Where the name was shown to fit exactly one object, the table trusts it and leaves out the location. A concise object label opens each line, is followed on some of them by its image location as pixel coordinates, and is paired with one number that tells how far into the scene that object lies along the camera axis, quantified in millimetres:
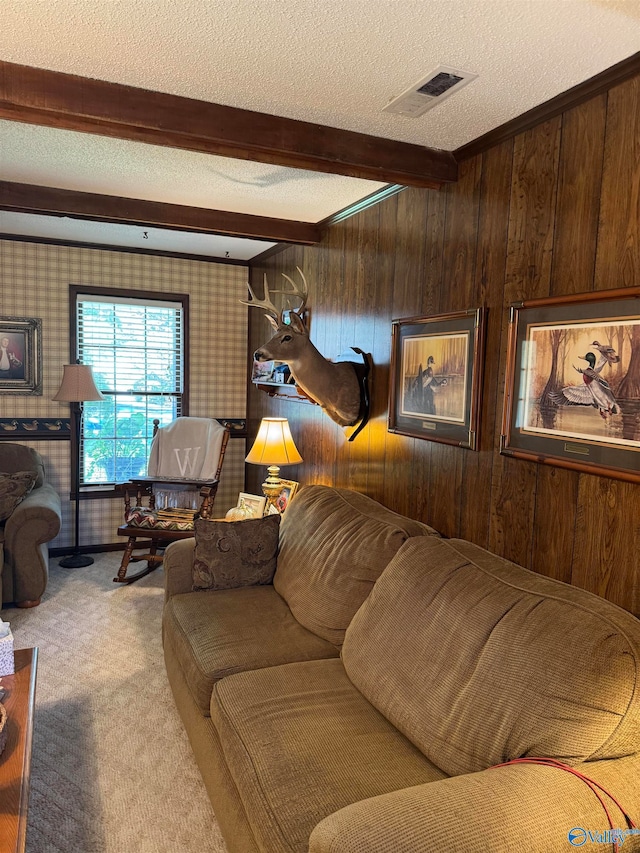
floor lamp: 4492
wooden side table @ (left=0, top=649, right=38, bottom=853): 1456
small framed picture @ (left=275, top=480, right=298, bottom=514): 3947
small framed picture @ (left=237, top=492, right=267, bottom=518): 4074
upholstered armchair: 3730
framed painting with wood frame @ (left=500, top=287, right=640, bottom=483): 1713
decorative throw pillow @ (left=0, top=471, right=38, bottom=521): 3801
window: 4910
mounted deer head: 3221
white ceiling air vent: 1830
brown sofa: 1268
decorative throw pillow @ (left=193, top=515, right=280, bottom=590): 2867
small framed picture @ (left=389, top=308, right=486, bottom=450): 2352
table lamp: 3701
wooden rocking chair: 4227
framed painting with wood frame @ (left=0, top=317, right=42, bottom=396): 4605
